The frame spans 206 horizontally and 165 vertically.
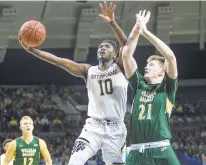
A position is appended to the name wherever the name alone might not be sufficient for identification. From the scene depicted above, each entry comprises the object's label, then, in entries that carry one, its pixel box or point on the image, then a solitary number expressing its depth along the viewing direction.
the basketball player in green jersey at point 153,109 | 4.30
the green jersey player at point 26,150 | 7.85
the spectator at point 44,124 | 21.14
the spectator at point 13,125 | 20.94
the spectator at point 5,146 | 9.08
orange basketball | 5.84
